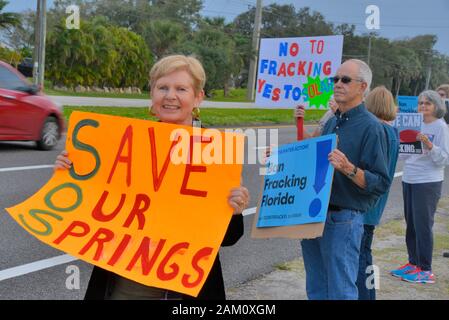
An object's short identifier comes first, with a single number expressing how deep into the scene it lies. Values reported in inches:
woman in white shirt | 212.5
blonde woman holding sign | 90.7
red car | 446.0
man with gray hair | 134.3
